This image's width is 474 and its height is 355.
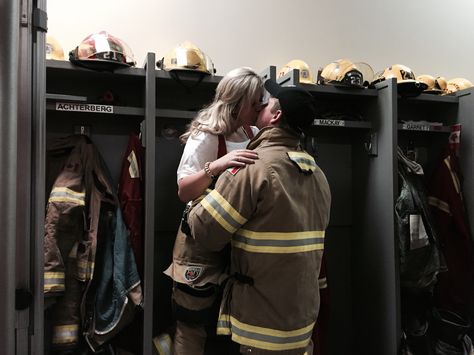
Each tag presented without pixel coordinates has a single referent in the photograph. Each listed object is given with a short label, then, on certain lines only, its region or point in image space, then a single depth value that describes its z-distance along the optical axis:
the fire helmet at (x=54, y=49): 2.26
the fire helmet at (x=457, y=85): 3.12
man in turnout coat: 1.47
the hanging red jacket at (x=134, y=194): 2.31
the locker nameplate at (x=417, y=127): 2.78
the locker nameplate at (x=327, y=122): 2.60
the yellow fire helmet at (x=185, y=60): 2.33
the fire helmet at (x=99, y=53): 2.18
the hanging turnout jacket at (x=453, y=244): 2.80
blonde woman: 1.74
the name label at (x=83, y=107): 2.17
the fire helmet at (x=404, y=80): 2.71
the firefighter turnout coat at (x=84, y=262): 2.12
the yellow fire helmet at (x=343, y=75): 2.58
